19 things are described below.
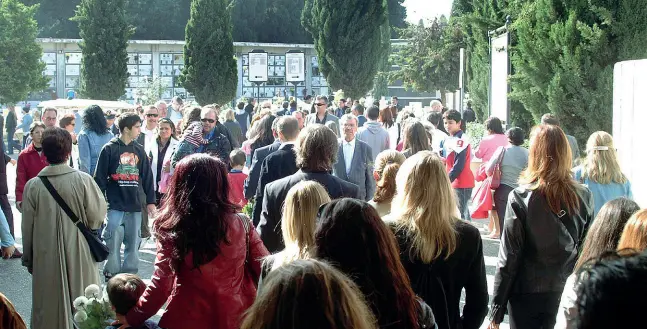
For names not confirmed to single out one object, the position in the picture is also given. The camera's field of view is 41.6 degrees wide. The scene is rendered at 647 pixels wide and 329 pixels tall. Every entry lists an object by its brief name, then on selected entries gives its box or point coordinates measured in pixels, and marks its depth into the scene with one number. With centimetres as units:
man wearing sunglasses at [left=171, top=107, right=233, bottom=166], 1023
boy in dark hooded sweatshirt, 870
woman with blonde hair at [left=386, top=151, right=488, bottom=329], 413
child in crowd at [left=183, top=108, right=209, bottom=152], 1002
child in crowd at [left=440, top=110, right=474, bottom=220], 1109
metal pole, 2189
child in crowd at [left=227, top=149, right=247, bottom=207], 961
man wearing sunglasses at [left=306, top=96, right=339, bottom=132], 1473
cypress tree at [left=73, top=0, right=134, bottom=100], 4325
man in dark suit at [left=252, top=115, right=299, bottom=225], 734
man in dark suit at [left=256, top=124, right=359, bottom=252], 586
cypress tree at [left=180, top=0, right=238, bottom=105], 4006
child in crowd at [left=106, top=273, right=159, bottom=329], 448
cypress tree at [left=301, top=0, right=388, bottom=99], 3838
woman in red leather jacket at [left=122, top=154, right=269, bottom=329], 401
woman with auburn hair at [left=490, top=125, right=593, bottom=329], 497
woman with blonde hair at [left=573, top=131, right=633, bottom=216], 700
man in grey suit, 927
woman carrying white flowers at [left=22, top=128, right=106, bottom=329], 631
